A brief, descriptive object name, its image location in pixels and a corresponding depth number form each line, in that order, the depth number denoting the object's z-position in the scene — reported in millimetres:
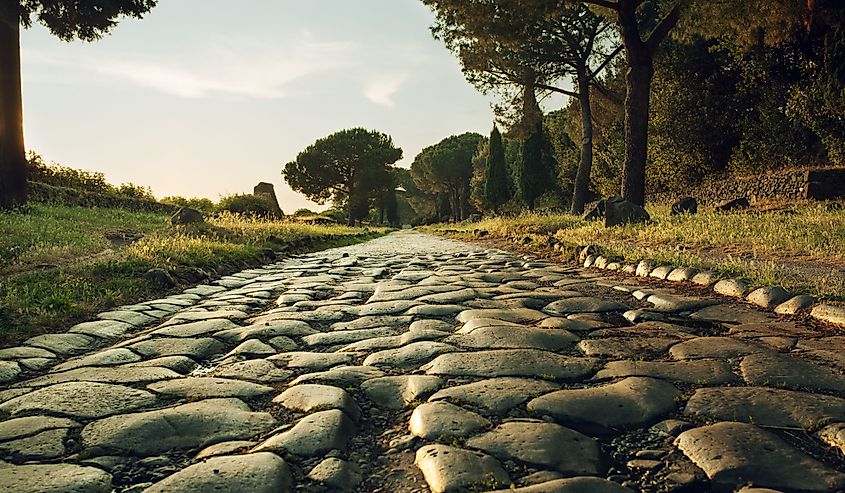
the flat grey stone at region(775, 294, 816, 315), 3641
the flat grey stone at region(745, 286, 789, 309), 3855
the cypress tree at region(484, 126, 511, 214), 35969
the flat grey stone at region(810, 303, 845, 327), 3297
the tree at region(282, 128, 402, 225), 41781
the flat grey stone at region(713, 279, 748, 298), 4246
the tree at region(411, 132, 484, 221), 50250
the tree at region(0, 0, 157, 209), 12180
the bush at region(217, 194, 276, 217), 23797
